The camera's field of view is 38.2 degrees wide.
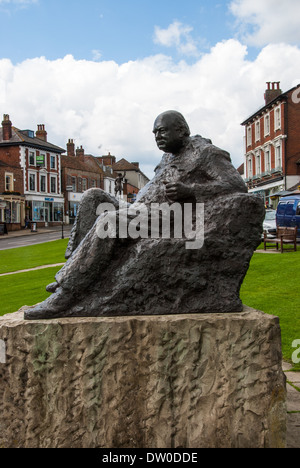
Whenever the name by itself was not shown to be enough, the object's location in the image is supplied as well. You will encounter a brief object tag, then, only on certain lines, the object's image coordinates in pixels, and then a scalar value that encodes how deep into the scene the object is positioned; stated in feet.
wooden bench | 45.87
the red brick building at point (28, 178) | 123.75
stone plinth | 8.77
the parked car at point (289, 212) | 54.70
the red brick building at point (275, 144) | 102.68
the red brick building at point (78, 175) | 154.20
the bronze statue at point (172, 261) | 9.35
